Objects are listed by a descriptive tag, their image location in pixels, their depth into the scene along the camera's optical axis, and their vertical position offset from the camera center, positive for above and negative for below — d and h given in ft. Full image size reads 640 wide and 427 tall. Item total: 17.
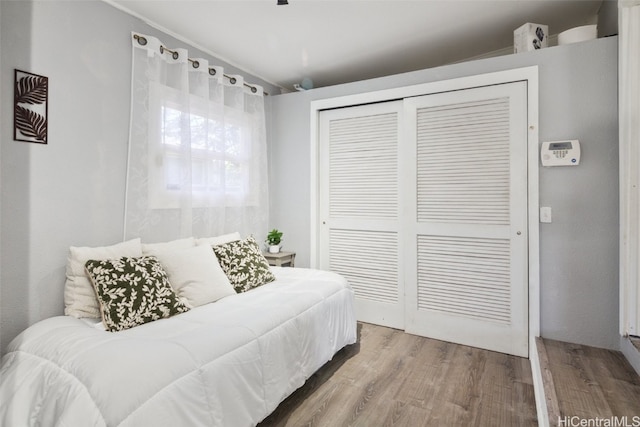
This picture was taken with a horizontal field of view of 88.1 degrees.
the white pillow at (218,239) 8.77 -0.69
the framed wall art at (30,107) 6.01 +1.99
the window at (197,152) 8.30 +1.74
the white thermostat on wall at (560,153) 7.80 +1.52
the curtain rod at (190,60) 7.92 +4.24
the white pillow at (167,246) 7.47 -0.76
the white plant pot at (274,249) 11.54 -1.20
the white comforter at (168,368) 4.01 -2.19
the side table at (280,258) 11.19 -1.50
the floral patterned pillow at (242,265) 8.14 -1.30
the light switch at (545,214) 8.16 +0.05
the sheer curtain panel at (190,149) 8.00 +1.83
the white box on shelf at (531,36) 8.34 +4.57
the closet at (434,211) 8.68 +0.13
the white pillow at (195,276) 7.04 -1.36
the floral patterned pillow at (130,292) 5.79 -1.45
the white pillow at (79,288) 6.24 -1.42
